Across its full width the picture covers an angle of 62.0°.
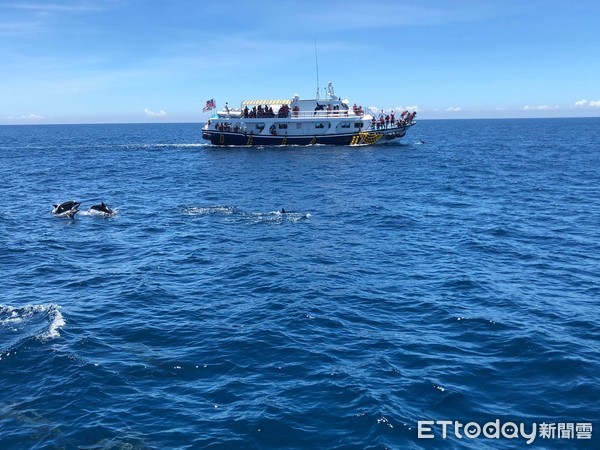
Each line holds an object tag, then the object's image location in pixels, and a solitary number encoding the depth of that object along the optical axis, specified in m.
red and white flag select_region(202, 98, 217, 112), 91.38
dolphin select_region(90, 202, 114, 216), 42.66
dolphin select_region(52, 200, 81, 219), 41.41
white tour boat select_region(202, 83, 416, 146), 91.19
